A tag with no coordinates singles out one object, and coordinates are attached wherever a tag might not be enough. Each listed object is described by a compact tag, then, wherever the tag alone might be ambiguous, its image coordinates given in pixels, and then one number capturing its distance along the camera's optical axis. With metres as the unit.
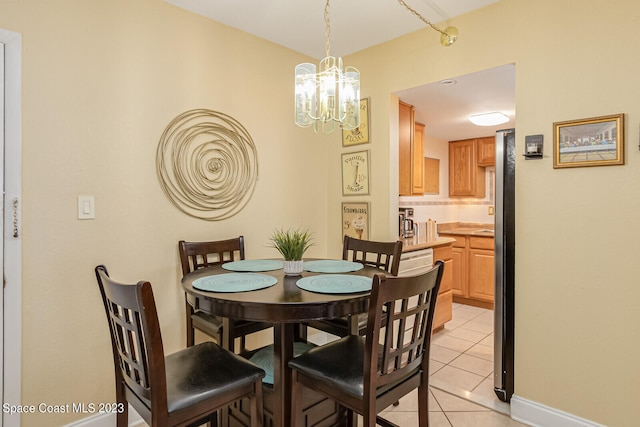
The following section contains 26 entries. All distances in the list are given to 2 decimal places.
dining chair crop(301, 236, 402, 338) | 2.13
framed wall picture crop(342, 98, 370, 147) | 2.97
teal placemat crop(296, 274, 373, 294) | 1.55
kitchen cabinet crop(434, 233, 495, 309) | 4.16
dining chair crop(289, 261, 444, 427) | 1.29
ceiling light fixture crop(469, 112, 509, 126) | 3.37
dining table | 1.40
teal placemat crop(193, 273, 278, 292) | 1.58
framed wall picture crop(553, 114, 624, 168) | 1.78
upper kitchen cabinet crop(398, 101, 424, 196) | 3.14
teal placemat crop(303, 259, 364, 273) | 1.98
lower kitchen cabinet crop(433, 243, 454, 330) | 3.40
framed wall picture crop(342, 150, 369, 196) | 2.99
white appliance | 2.95
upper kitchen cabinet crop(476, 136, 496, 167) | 4.66
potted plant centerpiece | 1.87
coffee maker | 3.96
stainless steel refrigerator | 2.17
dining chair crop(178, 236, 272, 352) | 2.02
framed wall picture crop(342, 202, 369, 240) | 3.00
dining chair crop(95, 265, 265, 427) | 1.20
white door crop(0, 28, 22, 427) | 1.68
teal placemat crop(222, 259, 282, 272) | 2.02
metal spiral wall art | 2.27
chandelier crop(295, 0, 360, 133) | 1.86
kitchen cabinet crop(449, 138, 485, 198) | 4.87
